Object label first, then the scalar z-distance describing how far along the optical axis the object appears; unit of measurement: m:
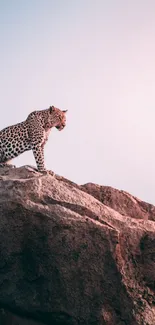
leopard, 17.25
